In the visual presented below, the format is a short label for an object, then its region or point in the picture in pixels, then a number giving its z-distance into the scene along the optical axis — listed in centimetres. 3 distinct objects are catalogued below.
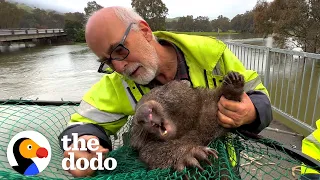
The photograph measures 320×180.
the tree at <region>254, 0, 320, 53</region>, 2027
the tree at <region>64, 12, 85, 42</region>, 6283
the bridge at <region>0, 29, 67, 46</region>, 4294
